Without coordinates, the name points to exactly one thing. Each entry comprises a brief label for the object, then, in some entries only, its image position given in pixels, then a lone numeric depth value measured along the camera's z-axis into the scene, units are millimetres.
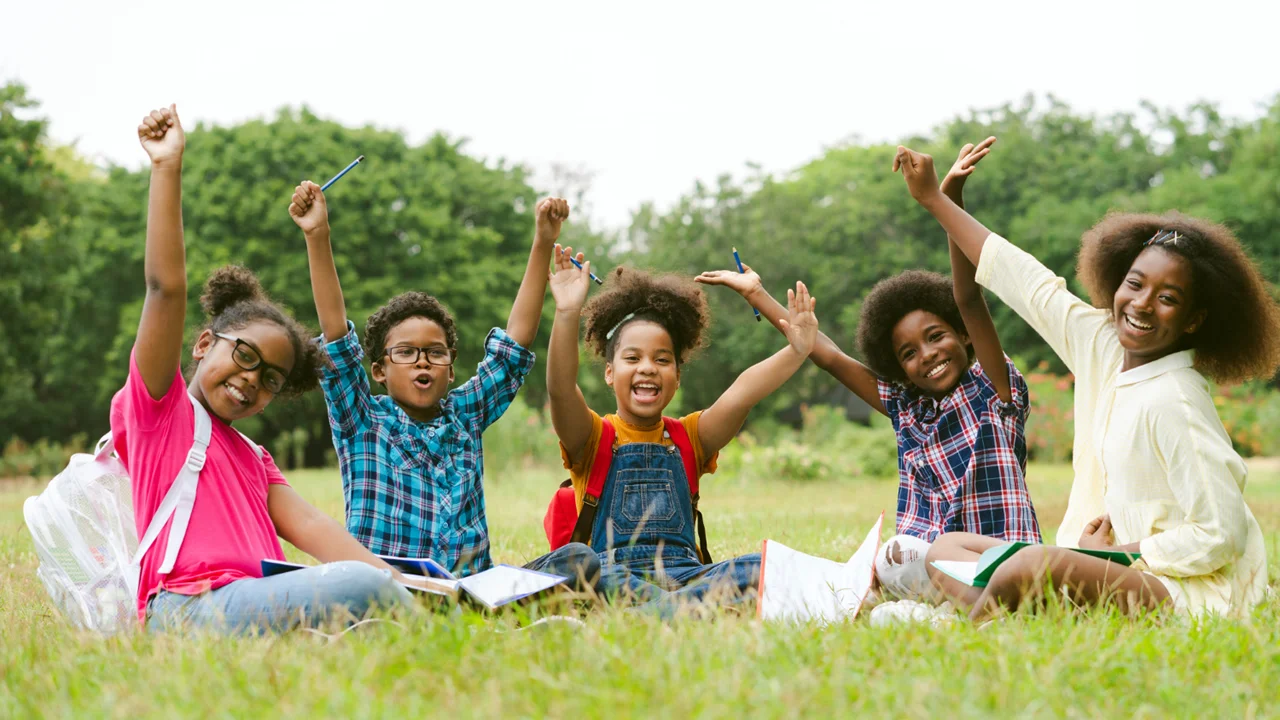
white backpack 3758
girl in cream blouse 3717
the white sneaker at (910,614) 3466
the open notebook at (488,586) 3502
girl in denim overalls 4535
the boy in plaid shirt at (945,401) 4824
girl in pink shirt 3404
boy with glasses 4531
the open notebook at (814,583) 3832
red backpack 4762
